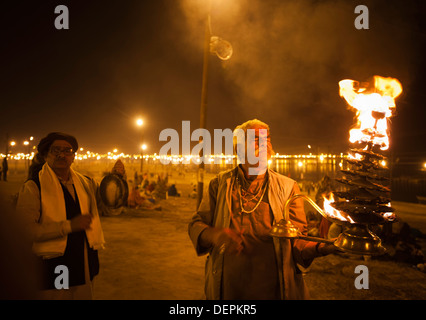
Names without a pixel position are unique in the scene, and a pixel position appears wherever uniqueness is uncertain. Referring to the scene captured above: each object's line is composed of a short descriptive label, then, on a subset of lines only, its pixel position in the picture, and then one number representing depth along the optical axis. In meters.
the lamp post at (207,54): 8.42
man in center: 2.13
